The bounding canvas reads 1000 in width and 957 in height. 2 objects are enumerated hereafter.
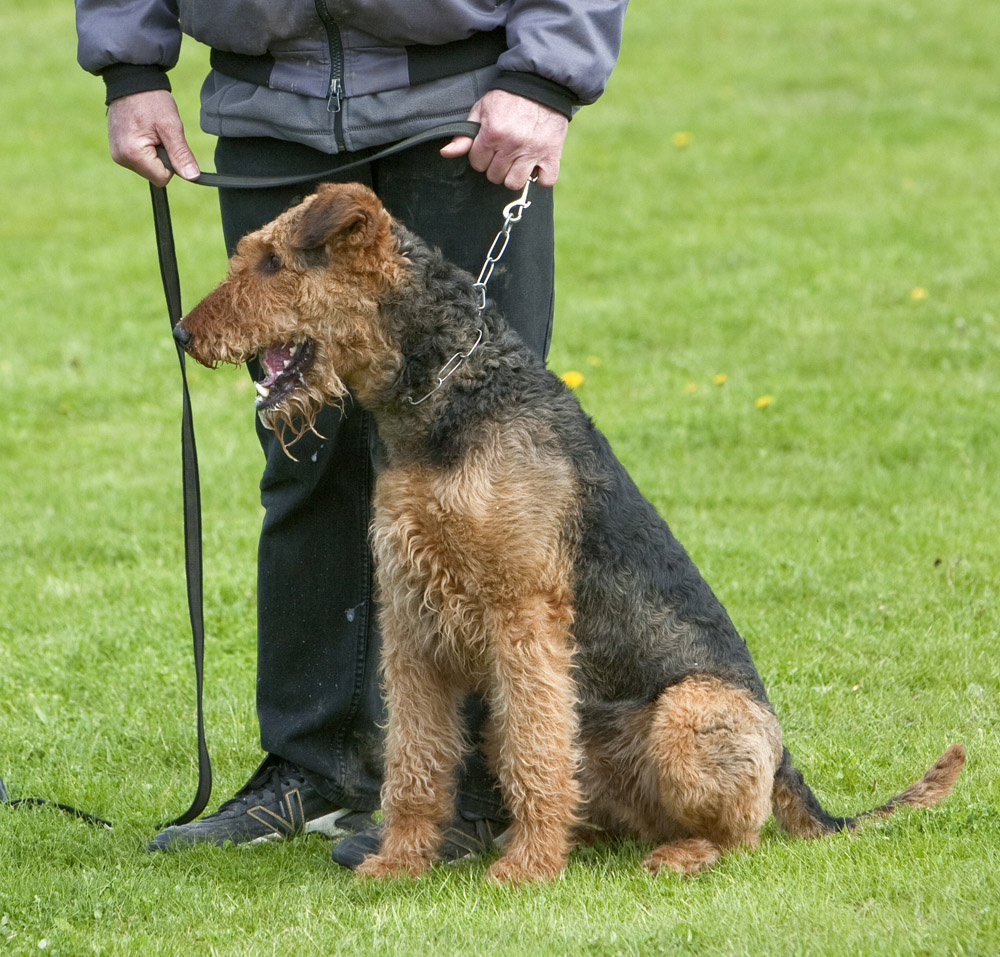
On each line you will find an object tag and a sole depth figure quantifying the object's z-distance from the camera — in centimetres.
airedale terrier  705
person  723
